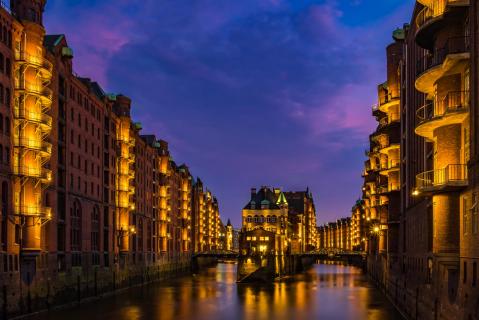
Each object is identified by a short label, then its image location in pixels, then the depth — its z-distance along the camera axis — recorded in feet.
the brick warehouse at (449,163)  104.63
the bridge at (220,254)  557.74
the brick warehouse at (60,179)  208.54
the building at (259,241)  514.68
